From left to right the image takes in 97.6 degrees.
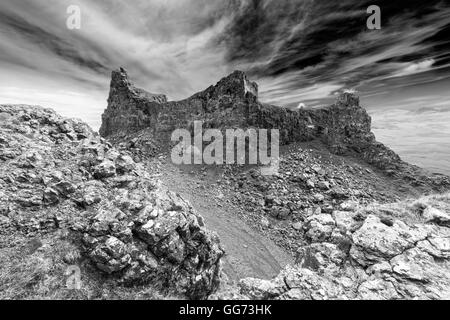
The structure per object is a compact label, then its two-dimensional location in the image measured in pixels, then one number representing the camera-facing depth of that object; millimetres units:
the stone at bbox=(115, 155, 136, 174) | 20969
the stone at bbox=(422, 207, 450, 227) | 10258
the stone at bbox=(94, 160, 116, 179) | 18952
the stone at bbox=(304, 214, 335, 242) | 11711
